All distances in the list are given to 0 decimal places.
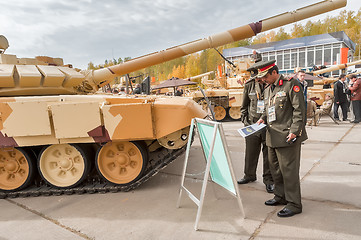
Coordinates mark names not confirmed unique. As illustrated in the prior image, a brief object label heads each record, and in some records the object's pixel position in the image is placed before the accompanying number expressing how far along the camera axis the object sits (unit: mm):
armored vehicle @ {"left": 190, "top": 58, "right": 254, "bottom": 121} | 12242
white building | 34000
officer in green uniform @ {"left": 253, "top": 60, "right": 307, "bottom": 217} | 3027
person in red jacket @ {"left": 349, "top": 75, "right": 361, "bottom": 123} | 9760
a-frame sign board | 2945
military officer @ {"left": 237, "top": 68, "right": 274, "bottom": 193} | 4039
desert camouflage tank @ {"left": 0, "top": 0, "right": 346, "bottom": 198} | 4012
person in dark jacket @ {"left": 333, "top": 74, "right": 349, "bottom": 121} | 10645
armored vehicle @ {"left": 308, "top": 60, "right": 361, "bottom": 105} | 13820
